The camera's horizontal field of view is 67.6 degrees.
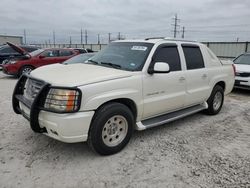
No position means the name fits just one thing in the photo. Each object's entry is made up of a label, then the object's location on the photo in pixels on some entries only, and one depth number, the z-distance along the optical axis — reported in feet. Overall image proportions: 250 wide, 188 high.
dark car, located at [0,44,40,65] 37.87
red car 29.32
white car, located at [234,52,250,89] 21.64
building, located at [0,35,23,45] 96.99
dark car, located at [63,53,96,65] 22.10
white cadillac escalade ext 8.19
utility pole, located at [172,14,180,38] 119.83
